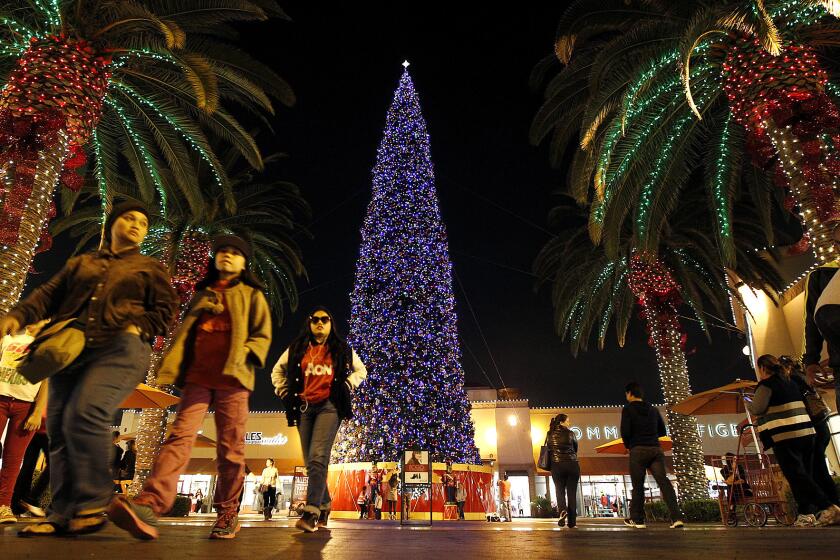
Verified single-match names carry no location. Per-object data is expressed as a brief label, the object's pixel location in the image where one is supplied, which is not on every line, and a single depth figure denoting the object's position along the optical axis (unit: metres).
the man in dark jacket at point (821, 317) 3.80
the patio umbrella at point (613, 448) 16.83
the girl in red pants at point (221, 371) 3.22
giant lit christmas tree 15.66
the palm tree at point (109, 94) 7.11
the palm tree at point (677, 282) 12.63
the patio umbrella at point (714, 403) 10.21
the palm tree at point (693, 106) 7.34
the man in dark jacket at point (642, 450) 6.97
